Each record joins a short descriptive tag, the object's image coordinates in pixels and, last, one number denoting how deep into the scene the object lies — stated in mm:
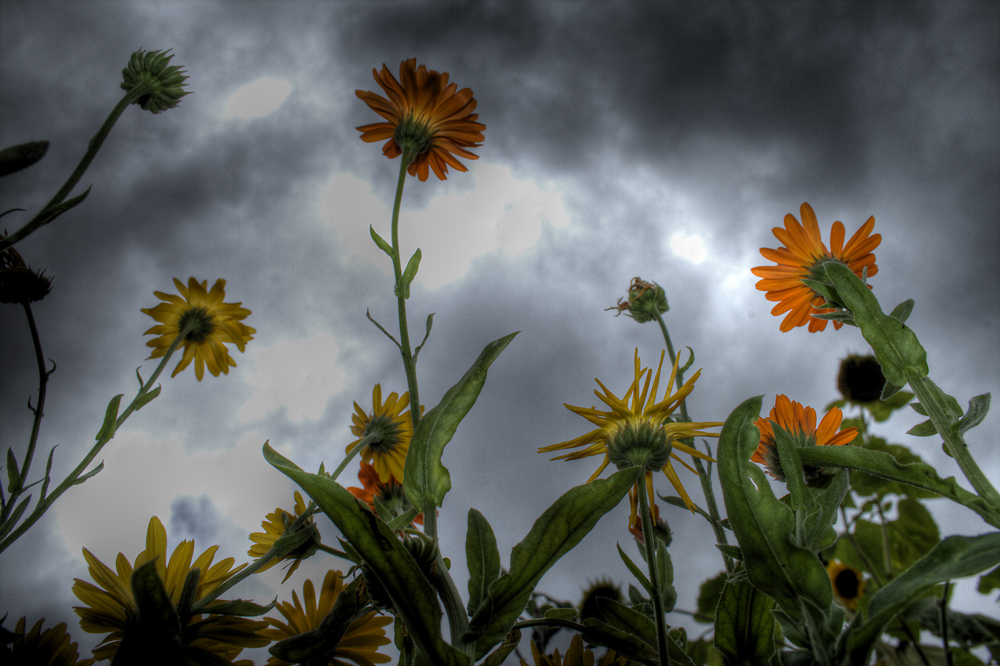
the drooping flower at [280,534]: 391
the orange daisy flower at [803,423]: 447
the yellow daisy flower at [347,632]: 404
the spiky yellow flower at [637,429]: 400
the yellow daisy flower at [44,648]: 358
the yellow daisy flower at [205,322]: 566
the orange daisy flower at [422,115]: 468
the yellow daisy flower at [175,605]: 365
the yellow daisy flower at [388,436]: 512
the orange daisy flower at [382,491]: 471
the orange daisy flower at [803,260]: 470
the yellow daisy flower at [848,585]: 697
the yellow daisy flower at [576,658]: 401
